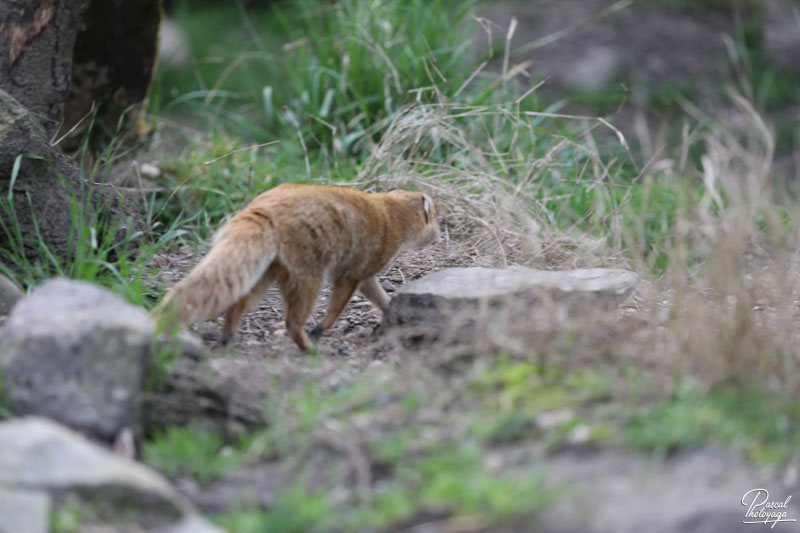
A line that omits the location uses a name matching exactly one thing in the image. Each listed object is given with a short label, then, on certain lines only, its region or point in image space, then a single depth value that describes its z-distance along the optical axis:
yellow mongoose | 6.63
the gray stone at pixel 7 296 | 7.38
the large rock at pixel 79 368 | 5.32
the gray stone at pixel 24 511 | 4.30
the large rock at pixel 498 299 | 6.23
